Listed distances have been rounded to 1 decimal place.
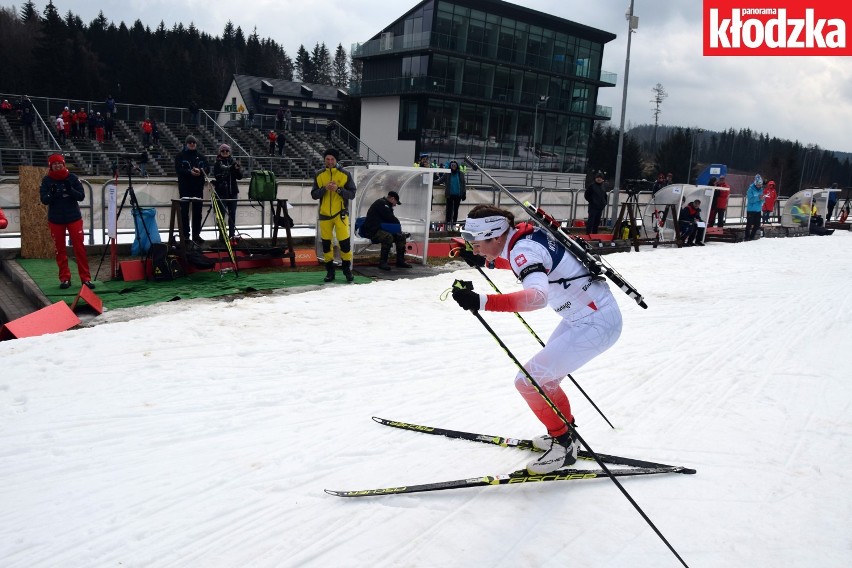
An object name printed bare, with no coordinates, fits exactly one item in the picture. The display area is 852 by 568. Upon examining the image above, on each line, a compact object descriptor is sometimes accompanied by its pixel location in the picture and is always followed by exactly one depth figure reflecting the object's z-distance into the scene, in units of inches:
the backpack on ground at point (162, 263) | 372.5
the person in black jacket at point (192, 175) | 422.0
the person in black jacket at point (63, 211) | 336.2
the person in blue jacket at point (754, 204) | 797.2
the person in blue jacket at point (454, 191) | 638.5
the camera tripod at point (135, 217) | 374.9
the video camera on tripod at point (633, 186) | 621.1
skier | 159.9
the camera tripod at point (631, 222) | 636.1
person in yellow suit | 393.1
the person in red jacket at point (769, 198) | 963.7
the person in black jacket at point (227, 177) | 446.0
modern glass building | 1788.9
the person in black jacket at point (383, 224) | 448.8
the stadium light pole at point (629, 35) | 798.5
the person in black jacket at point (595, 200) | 669.9
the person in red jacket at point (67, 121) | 1217.4
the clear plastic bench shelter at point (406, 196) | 490.3
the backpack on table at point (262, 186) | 445.1
